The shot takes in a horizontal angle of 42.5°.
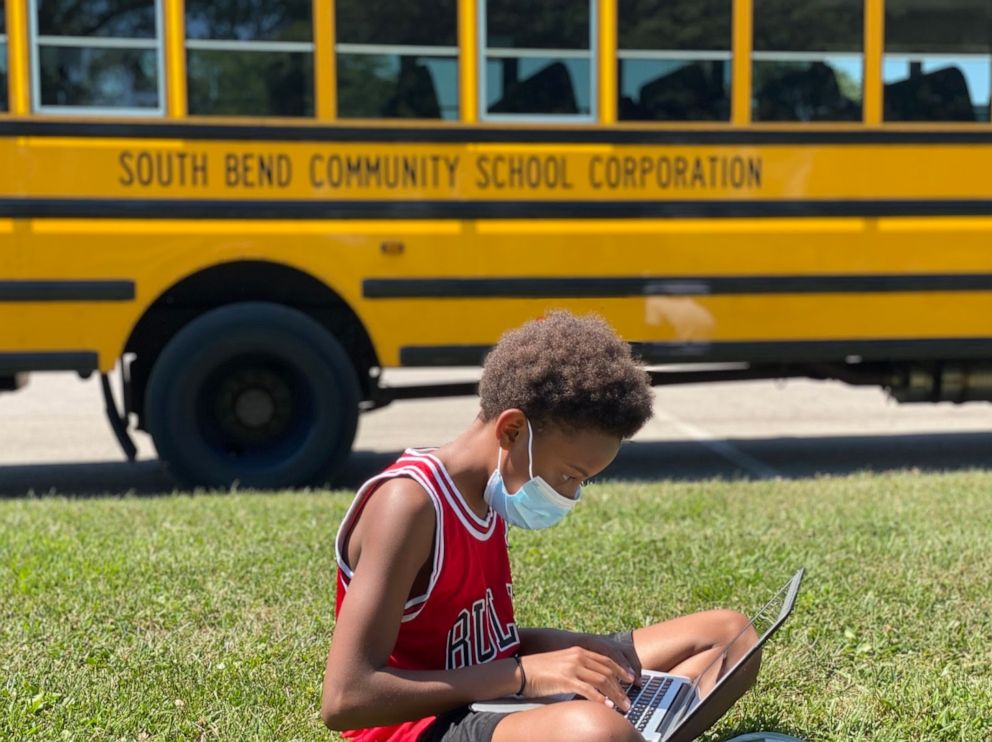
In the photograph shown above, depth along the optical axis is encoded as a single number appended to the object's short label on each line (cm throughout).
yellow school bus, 557
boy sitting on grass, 204
